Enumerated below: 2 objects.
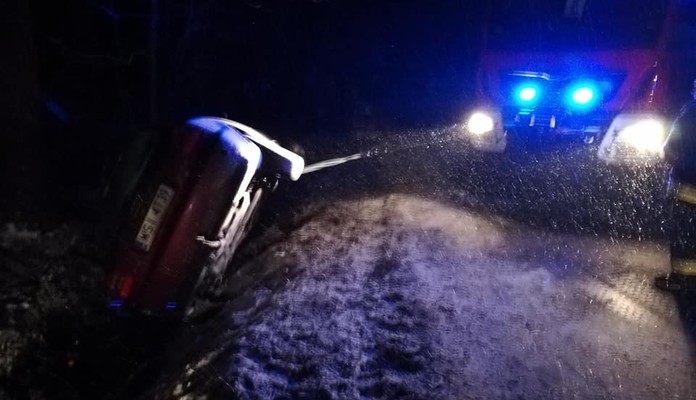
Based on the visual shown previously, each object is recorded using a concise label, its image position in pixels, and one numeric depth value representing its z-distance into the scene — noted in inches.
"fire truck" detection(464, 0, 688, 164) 198.5
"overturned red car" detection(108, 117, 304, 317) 123.3
